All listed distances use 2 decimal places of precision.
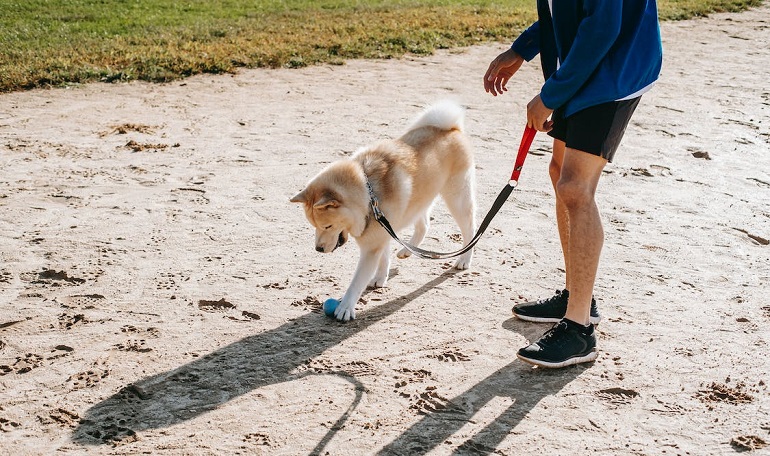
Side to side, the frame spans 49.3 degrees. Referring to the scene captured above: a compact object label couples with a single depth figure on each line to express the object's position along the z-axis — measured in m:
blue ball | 4.34
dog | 4.28
